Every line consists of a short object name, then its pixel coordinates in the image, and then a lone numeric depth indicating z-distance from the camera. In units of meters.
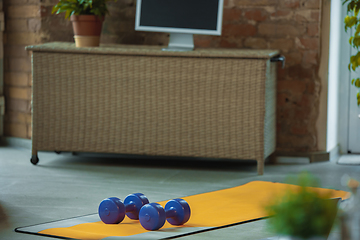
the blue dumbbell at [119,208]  5.90
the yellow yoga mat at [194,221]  5.82
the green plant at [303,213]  2.69
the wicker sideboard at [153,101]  6.96
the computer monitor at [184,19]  7.09
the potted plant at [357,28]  7.08
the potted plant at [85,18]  7.15
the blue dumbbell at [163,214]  5.81
